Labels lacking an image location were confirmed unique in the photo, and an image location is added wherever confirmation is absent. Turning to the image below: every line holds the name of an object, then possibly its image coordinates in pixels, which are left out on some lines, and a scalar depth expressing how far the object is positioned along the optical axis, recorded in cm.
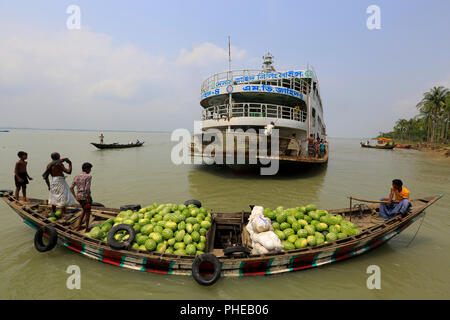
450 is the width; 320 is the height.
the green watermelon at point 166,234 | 421
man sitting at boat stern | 484
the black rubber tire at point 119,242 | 388
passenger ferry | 1134
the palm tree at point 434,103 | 4433
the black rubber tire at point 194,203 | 615
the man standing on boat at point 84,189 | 466
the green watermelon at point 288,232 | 438
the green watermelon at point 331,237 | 428
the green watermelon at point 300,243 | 412
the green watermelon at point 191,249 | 392
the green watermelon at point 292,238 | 424
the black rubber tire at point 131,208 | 579
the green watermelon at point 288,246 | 406
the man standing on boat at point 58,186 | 524
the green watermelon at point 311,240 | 414
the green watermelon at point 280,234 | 434
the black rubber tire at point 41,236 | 440
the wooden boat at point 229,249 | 374
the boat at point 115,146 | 2987
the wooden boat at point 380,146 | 4560
